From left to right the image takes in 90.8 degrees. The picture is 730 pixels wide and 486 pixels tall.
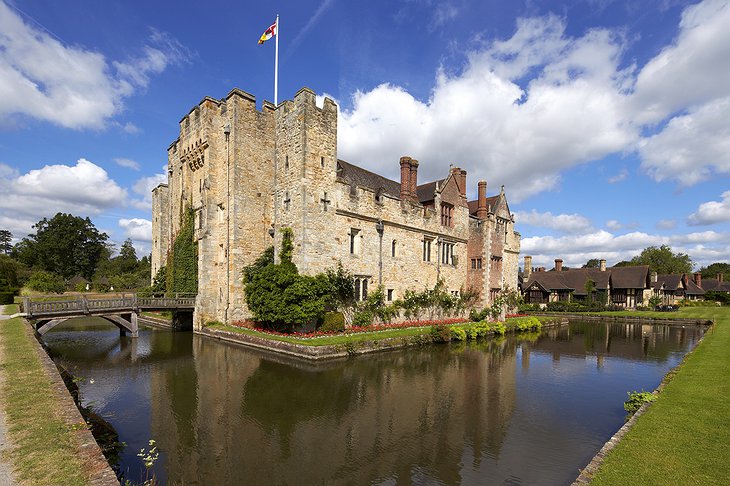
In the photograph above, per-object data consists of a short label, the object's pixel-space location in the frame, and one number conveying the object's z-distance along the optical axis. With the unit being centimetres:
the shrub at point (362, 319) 2156
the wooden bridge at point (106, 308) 1856
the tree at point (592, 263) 11956
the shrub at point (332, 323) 1941
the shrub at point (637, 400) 956
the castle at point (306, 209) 2055
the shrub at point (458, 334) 2184
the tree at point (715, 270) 10288
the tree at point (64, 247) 6788
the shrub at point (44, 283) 4431
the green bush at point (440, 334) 2072
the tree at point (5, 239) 10932
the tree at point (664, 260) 8369
